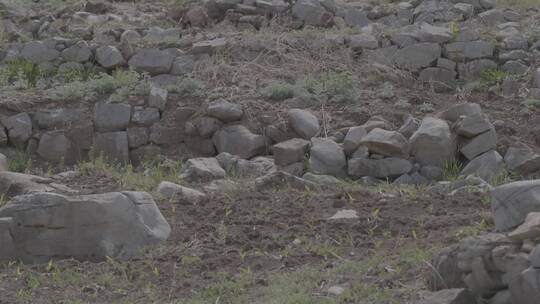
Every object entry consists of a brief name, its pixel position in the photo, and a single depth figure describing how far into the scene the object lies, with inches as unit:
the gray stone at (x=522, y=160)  661.3
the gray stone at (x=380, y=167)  681.6
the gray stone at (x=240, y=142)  737.6
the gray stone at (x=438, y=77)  812.0
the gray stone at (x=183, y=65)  833.5
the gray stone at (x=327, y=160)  685.9
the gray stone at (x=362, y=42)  844.6
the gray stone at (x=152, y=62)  839.1
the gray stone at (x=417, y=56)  823.1
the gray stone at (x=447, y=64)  822.5
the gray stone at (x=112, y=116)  780.0
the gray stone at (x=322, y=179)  635.1
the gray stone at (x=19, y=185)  598.5
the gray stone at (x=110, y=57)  853.8
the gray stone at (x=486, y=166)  659.4
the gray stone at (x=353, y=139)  699.4
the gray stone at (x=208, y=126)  759.1
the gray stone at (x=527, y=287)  360.8
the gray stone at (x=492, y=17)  900.6
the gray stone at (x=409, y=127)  710.5
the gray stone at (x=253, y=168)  689.6
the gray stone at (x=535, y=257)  363.6
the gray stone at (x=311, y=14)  911.7
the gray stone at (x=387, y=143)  681.6
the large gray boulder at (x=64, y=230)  502.9
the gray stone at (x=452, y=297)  375.6
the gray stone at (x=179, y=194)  584.7
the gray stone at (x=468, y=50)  823.7
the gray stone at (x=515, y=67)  807.7
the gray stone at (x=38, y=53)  868.0
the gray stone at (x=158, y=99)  784.3
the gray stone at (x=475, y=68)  816.9
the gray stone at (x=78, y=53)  863.7
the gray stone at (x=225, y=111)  757.3
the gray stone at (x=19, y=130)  784.9
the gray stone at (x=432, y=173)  677.9
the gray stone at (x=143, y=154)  762.2
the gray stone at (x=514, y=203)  418.9
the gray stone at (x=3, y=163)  713.0
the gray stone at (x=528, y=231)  383.6
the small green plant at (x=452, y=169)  673.6
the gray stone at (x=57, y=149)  771.4
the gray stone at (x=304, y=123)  733.9
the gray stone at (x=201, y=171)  666.8
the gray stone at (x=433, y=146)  683.4
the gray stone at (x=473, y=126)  690.2
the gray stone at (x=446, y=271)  395.5
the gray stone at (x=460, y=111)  716.7
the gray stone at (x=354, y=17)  920.9
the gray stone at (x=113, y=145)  769.6
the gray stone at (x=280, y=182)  610.2
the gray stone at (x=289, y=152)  703.1
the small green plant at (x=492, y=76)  800.9
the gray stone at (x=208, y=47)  848.3
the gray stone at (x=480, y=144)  685.3
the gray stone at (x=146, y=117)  778.8
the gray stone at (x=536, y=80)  780.6
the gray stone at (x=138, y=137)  775.7
